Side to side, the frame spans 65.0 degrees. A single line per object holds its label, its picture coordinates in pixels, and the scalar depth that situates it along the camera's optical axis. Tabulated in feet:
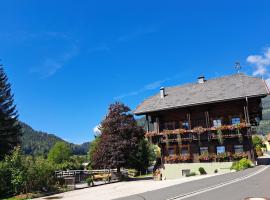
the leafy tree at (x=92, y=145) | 136.60
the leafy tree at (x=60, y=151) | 178.10
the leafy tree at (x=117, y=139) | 74.80
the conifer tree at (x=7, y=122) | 103.28
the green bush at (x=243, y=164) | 60.86
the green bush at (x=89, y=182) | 66.08
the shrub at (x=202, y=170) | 68.19
